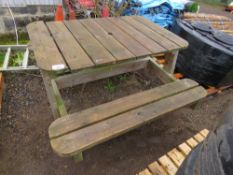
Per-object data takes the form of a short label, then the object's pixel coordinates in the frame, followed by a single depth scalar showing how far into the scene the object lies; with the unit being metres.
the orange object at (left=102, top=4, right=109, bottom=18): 3.04
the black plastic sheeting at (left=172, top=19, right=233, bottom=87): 2.27
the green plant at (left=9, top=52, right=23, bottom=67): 2.73
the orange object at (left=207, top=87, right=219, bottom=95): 2.65
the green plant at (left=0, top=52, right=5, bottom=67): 2.73
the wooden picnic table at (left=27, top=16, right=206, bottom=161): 1.31
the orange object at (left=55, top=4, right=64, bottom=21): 2.88
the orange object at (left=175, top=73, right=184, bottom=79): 2.75
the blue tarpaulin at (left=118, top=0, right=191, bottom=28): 3.44
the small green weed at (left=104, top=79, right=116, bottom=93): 2.58
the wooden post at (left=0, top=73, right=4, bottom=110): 2.27
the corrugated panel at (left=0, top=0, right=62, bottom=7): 3.04
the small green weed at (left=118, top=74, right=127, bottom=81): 2.78
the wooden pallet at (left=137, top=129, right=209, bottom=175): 1.51
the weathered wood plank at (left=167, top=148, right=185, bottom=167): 1.59
